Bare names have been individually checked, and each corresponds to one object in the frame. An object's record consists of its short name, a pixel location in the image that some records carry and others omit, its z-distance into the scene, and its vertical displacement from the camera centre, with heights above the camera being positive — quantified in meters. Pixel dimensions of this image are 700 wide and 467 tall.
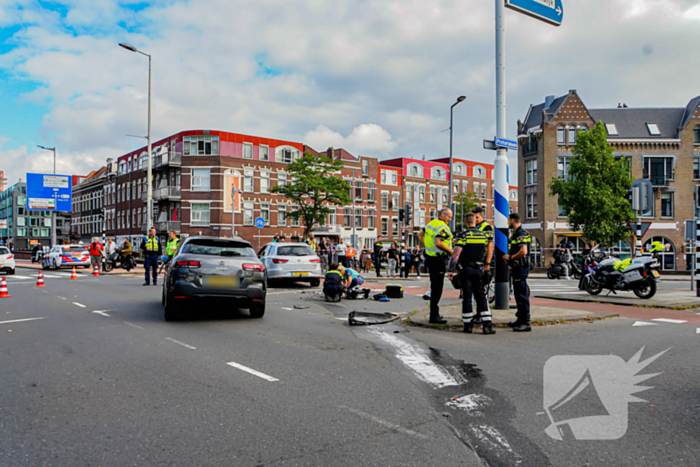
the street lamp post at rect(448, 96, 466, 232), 29.31 +7.86
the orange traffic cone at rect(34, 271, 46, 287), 16.80 -1.45
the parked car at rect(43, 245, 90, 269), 30.06 -1.00
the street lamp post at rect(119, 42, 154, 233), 27.43 +7.56
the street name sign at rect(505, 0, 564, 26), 9.45 +4.38
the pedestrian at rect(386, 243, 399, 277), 22.66 -0.93
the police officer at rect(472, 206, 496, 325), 8.01 -0.04
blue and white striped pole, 9.60 +1.39
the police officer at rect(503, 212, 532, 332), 7.92 -0.57
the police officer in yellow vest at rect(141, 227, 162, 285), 16.50 -0.42
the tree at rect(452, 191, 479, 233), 58.34 +4.71
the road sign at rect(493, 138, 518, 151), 9.67 +1.86
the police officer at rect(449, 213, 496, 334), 7.72 -0.49
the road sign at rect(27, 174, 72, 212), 45.47 +4.32
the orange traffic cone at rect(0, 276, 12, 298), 13.16 -1.34
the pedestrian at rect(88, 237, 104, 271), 26.04 -0.72
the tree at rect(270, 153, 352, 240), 45.25 +4.68
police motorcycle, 12.48 -0.93
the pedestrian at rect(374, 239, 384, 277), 22.92 -0.72
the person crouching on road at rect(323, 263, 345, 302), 12.19 -1.13
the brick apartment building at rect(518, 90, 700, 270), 43.09 +7.15
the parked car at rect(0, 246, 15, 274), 24.32 -1.01
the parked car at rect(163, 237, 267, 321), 8.50 -0.63
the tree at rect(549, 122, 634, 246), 33.97 +3.41
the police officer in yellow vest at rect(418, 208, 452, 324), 8.40 -0.25
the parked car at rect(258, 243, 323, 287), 15.95 -0.75
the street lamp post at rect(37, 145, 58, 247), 44.96 +2.64
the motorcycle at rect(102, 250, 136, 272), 26.09 -1.17
